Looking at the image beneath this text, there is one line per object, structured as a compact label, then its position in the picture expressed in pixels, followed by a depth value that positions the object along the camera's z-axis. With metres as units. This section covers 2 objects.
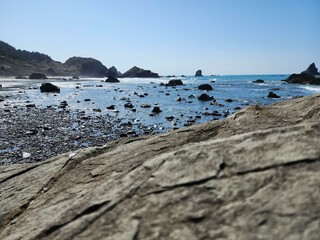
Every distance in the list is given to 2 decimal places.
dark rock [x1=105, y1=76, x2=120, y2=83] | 112.82
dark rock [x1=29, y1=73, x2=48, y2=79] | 111.38
